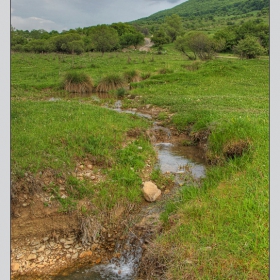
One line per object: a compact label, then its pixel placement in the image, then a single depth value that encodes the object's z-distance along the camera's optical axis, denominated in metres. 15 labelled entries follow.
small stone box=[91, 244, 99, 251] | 6.05
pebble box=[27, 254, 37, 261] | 5.72
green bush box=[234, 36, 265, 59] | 36.91
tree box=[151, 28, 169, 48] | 72.38
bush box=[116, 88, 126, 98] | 20.42
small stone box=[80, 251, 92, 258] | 5.85
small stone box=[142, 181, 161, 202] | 7.50
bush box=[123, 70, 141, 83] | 24.78
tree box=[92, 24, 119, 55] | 52.56
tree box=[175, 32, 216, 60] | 43.00
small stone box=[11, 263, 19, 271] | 5.47
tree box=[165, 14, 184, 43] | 82.69
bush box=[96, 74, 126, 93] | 22.64
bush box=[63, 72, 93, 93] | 22.28
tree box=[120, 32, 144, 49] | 66.81
